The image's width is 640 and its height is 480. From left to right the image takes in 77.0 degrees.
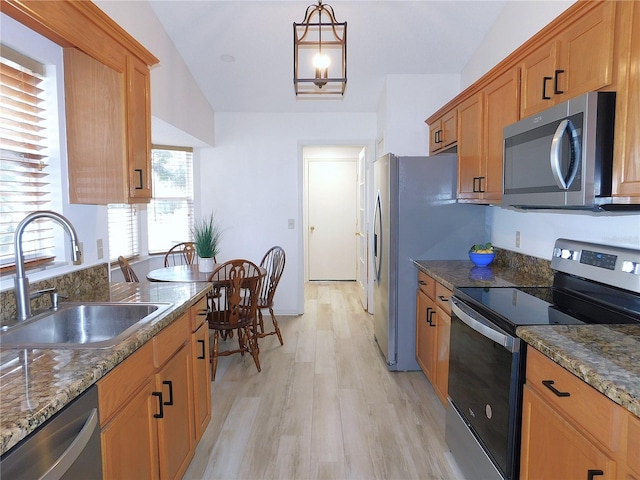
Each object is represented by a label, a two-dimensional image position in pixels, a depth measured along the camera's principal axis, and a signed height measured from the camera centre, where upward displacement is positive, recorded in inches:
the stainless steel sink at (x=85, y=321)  60.3 -18.0
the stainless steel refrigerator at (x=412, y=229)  119.7 -5.4
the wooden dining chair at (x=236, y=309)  121.1 -31.2
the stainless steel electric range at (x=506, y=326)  60.8 -19.4
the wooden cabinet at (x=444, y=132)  119.6 +25.5
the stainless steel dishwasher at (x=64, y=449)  32.9 -21.7
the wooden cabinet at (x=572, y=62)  59.1 +25.2
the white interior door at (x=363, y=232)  193.8 -10.7
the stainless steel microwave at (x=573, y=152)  57.8 +9.1
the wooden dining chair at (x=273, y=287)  144.5 -28.0
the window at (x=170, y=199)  176.1 +5.1
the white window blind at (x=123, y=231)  148.2 -7.9
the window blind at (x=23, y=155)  66.1 +9.5
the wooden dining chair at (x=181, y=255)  166.4 -19.5
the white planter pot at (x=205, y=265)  137.3 -18.8
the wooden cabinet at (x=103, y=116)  73.4 +17.8
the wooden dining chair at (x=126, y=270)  121.8 -18.2
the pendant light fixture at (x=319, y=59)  87.4 +52.4
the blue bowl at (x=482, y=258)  111.9 -13.2
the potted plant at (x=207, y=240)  139.7 -12.1
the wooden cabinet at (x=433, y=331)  95.5 -31.6
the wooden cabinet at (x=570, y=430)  39.5 -24.7
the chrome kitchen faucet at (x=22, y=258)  55.9 -6.7
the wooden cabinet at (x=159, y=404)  48.1 -28.7
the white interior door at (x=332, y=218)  265.7 -4.9
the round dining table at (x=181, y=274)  123.5 -20.7
